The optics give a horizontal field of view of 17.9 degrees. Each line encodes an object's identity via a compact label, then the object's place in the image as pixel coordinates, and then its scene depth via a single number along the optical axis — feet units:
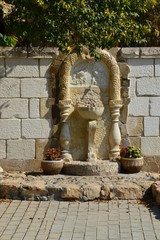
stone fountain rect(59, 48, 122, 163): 32.19
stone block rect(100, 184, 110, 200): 27.68
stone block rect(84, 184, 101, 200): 27.50
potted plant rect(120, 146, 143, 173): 31.37
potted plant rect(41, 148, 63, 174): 30.78
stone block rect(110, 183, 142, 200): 27.71
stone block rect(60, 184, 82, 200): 27.45
